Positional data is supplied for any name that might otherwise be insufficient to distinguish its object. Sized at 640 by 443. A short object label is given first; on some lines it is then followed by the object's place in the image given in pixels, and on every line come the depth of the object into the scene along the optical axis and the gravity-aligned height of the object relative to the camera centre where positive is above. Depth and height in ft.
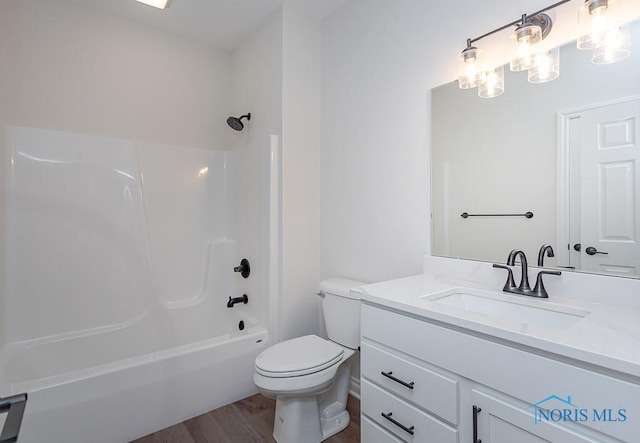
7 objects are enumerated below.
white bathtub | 4.65 -2.71
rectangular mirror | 3.56 +0.68
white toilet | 4.91 -2.38
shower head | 8.00 +2.45
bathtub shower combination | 5.21 -1.30
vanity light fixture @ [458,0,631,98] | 3.50 +2.09
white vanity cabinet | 2.30 -1.51
